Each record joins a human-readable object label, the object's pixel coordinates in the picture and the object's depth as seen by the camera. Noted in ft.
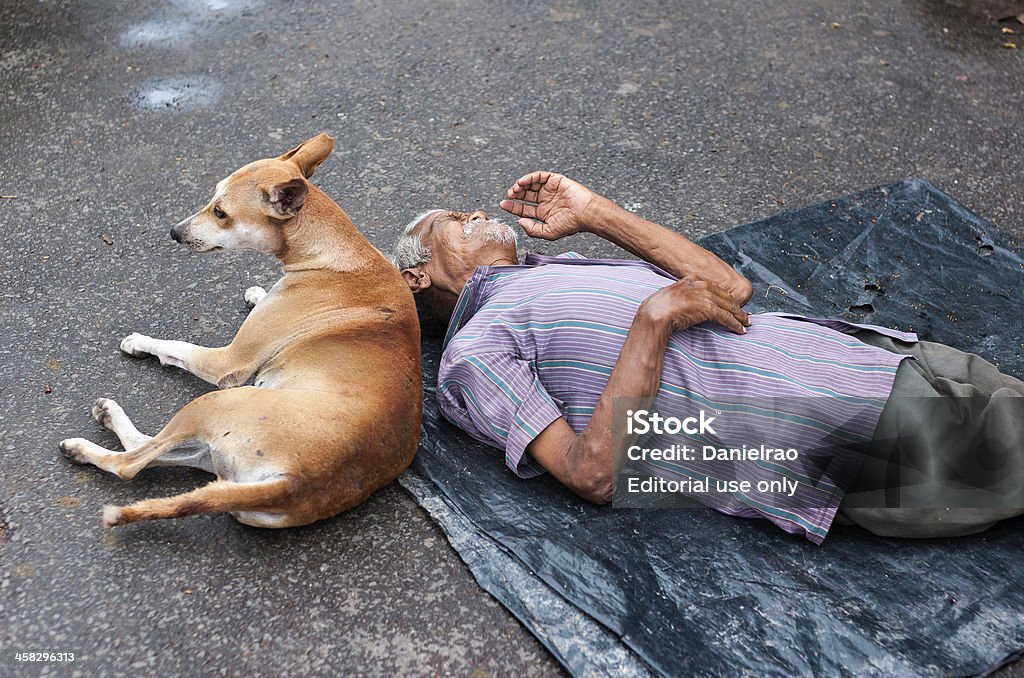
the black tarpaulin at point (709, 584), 8.38
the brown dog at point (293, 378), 8.65
